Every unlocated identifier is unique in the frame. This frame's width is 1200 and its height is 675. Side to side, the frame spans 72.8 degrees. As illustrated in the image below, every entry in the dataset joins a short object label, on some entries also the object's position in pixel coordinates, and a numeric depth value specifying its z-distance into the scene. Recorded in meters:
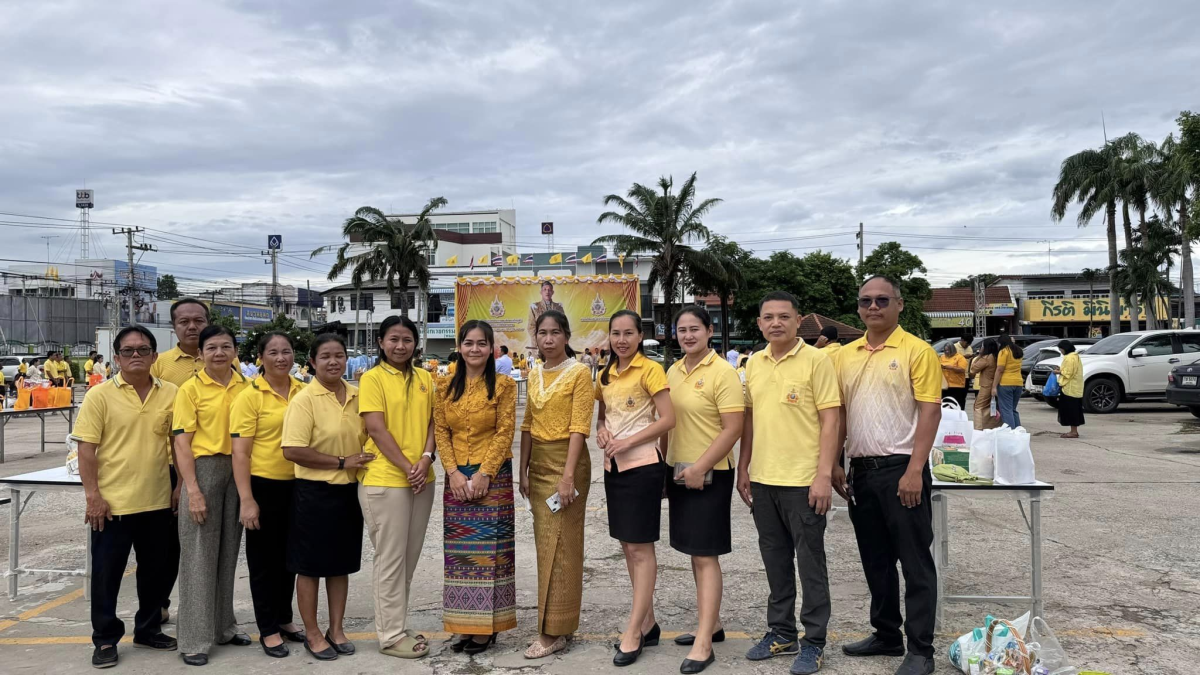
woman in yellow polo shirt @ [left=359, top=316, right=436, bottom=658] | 3.81
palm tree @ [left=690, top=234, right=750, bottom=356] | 36.75
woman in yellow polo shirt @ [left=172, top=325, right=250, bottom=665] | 3.83
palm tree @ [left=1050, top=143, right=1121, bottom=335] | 29.08
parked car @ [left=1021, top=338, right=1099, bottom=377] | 18.70
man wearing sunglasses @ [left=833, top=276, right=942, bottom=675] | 3.53
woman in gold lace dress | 3.82
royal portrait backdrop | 35.72
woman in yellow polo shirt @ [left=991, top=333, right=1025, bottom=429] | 11.05
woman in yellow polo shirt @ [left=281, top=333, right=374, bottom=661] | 3.79
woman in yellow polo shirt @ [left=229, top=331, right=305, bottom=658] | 3.82
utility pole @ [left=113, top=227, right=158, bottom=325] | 40.69
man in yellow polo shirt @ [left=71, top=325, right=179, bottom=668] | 3.82
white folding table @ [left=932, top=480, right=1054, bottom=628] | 4.18
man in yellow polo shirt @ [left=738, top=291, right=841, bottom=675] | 3.60
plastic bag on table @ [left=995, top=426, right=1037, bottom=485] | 4.27
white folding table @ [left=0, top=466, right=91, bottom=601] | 4.82
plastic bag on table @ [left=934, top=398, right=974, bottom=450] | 4.94
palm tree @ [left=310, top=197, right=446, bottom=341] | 34.06
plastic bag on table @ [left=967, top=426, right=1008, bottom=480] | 4.34
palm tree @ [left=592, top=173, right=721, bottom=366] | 35.09
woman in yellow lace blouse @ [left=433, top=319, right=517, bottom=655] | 3.85
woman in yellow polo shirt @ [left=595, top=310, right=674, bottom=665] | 3.75
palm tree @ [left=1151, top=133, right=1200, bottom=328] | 22.84
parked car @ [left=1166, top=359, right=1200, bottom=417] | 12.33
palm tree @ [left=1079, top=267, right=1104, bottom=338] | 44.16
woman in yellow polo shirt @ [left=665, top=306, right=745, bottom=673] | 3.67
